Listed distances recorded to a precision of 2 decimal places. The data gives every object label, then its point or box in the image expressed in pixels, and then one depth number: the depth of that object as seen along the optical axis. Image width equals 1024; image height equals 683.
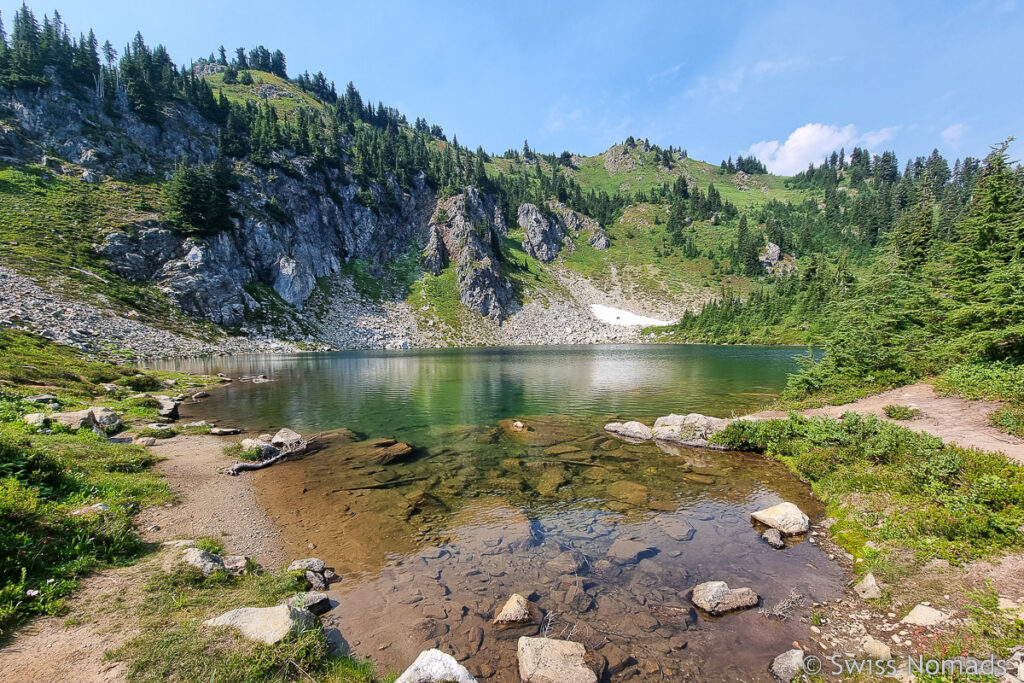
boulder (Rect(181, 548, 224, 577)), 9.23
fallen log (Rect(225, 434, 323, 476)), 18.84
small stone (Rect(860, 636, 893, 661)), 7.35
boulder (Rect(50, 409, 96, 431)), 17.97
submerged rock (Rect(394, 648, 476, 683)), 6.25
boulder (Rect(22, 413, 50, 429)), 16.47
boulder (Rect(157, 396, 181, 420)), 28.08
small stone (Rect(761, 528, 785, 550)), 12.29
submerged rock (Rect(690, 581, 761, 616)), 9.27
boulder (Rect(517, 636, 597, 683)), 7.24
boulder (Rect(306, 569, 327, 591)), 10.01
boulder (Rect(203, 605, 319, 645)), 6.69
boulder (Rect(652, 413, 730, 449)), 23.34
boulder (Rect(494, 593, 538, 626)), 8.98
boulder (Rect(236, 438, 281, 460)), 20.78
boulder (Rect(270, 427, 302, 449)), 22.50
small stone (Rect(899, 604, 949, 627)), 7.70
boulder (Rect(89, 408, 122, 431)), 20.55
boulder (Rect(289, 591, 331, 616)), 8.65
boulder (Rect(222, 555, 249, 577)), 9.75
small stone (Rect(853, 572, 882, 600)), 9.26
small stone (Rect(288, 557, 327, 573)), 10.37
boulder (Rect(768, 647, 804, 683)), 7.33
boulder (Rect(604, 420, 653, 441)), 24.98
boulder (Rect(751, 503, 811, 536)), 13.03
